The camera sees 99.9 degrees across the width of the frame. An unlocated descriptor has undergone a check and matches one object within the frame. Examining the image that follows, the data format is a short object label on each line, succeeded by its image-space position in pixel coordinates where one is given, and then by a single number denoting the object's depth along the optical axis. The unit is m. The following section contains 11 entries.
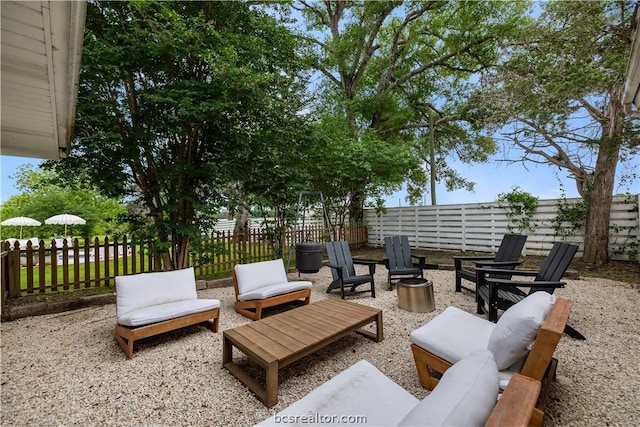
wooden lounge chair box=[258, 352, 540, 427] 0.82
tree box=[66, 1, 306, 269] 3.88
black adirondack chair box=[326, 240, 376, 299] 4.21
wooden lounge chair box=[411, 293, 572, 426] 1.29
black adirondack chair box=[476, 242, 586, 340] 2.79
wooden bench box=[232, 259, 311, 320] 3.49
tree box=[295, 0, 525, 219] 9.84
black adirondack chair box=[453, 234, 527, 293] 4.00
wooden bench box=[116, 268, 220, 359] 2.64
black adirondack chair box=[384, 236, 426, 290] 4.66
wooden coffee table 1.97
